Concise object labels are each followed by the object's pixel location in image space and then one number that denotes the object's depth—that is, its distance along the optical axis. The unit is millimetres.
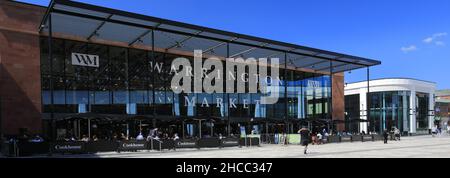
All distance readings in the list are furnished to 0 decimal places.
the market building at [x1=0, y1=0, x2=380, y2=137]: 27719
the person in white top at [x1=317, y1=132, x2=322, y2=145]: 34250
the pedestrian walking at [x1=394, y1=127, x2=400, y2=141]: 41378
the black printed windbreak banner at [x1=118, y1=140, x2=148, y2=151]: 25170
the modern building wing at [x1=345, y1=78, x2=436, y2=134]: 67688
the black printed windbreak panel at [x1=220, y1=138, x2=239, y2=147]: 29214
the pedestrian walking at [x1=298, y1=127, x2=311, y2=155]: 21845
